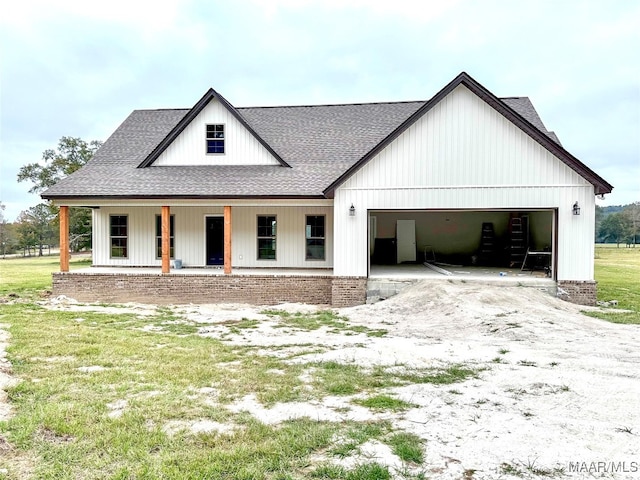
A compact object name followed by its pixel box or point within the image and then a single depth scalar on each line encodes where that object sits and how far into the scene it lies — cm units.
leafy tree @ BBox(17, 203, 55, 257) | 5069
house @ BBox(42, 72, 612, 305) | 1124
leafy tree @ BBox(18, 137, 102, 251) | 3731
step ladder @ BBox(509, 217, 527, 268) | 1655
